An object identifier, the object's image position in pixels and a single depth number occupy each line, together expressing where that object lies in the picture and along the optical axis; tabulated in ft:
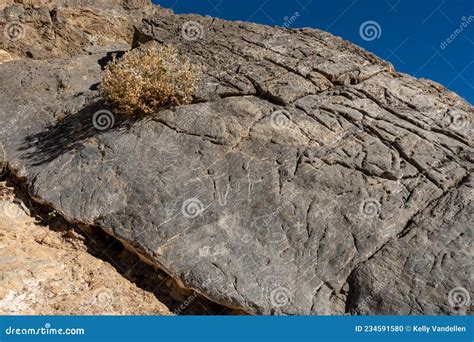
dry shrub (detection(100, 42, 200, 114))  26.13
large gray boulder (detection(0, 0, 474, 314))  19.39
